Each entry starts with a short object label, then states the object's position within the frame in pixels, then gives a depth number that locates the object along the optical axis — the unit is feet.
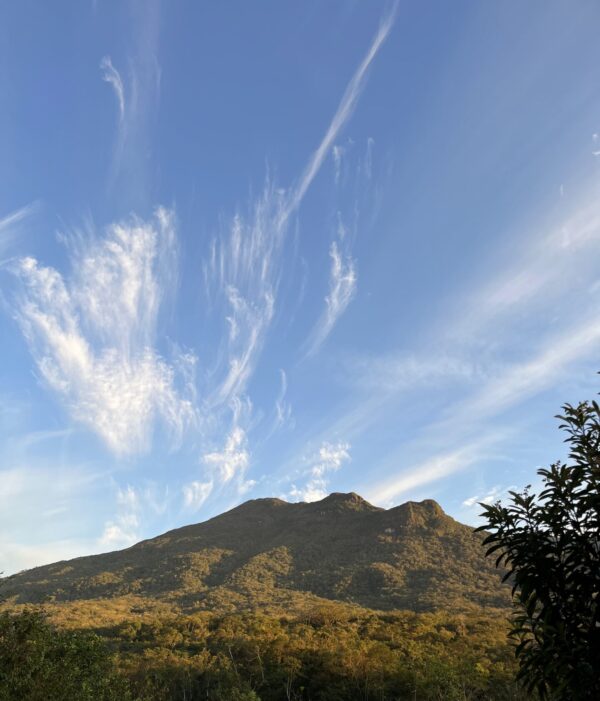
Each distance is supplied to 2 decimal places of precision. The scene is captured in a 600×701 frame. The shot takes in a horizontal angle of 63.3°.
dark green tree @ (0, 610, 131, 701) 52.60
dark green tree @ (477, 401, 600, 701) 24.35
